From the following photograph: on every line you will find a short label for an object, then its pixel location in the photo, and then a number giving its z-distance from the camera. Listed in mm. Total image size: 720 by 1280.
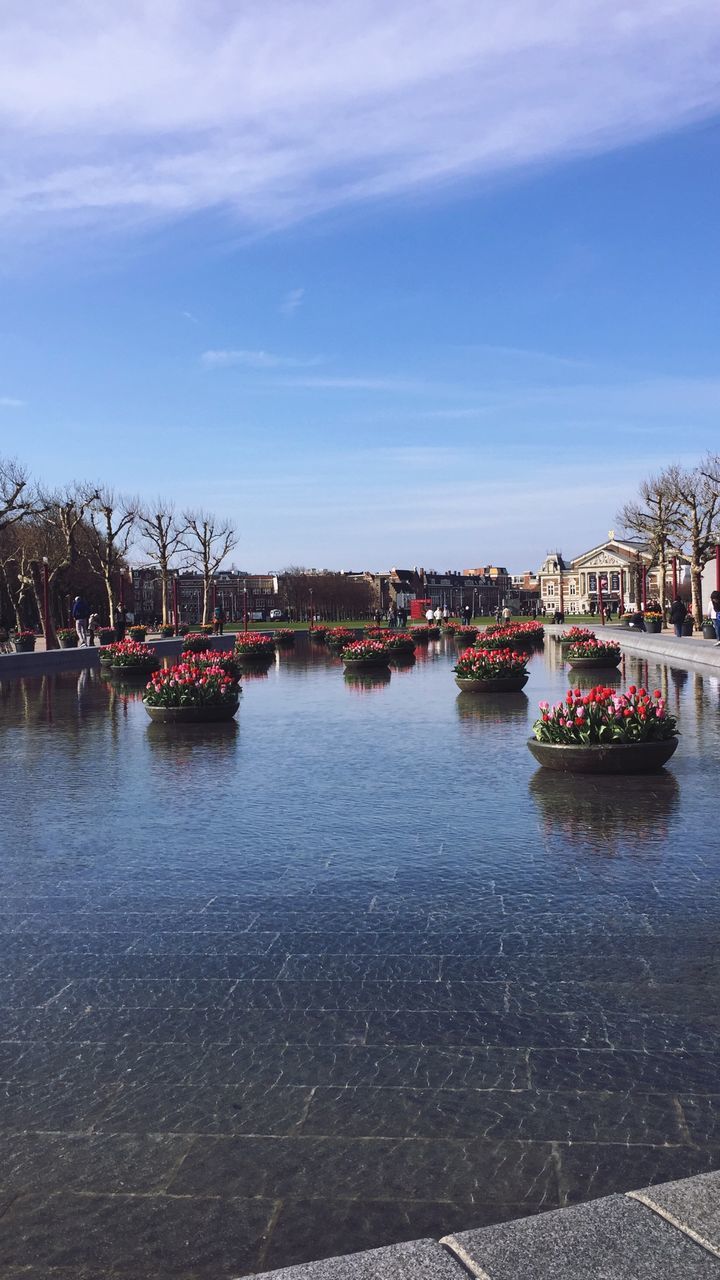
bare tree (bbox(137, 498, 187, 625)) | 74500
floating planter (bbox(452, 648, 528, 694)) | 19016
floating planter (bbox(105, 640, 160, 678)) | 26141
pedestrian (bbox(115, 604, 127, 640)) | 46781
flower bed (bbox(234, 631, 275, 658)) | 34031
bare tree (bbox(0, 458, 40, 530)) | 66500
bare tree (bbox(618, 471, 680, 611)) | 60625
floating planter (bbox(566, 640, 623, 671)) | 25531
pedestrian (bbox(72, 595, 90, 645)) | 39938
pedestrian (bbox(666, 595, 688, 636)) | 40719
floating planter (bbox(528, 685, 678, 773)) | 9664
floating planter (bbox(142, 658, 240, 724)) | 14898
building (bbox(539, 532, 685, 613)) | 148250
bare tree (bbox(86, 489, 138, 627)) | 61344
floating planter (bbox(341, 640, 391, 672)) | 27109
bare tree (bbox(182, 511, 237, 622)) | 81938
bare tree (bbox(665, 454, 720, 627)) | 55000
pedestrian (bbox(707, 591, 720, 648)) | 34594
